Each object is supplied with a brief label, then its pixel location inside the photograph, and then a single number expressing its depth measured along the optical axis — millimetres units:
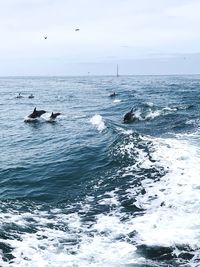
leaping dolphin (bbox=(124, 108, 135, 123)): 34625
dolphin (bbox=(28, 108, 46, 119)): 39750
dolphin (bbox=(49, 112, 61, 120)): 38275
